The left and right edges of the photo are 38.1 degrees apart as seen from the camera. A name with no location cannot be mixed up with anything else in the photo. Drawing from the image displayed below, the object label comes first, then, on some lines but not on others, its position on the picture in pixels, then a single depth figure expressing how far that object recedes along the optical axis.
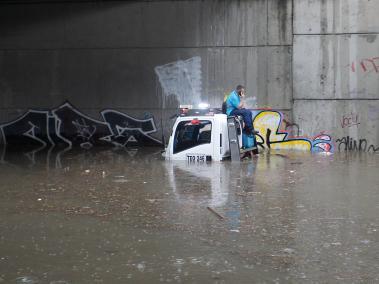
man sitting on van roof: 13.88
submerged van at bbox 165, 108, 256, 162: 12.71
